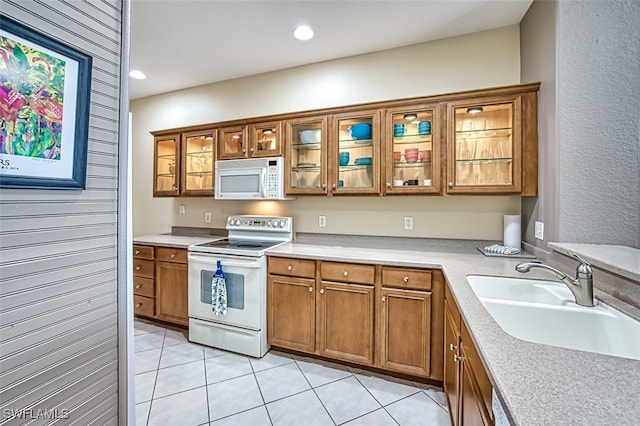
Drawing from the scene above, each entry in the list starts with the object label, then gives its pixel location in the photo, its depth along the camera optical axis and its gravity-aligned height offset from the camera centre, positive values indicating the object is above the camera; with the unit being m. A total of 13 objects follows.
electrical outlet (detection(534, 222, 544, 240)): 1.97 -0.10
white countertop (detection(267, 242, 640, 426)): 0.56 -0.37
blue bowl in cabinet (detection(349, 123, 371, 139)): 2.54 +0.73
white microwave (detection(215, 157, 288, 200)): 2.76 +0.34
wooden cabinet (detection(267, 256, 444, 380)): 2.04 -0.75
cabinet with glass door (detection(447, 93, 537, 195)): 2.07 +0.53
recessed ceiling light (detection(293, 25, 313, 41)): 2.40 +1.52
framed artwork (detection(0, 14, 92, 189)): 0.81 +0.31
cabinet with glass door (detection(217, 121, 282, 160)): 2.82 +0.73
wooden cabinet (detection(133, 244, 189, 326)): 2.89 -0.72
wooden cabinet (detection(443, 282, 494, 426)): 0.93 -0.65
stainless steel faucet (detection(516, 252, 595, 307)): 1.20 -0.28
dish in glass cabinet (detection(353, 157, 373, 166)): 2.55 +0.47
